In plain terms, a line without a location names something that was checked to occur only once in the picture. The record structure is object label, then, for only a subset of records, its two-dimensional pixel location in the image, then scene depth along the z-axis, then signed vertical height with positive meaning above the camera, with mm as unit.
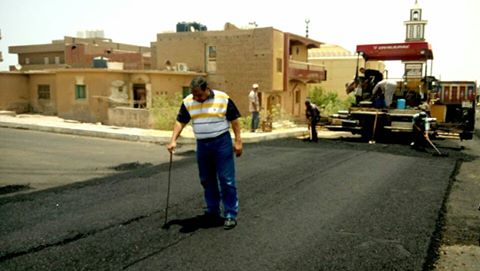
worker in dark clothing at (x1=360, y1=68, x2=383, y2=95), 16109 +580
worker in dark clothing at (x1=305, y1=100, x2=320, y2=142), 14414 -795
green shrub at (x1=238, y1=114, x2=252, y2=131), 18394 -1313
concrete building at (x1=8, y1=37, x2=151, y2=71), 33344 +3721
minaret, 48719 +7874
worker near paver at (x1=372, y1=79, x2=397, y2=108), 14836 +52
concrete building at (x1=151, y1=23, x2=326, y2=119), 25672 +2184
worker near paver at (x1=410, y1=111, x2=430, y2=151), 12891 -1023
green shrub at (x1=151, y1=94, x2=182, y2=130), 16781 -878
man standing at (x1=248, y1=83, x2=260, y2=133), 15891 -519
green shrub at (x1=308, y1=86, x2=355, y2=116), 32719 -309
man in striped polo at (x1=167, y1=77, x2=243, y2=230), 5113 -518
